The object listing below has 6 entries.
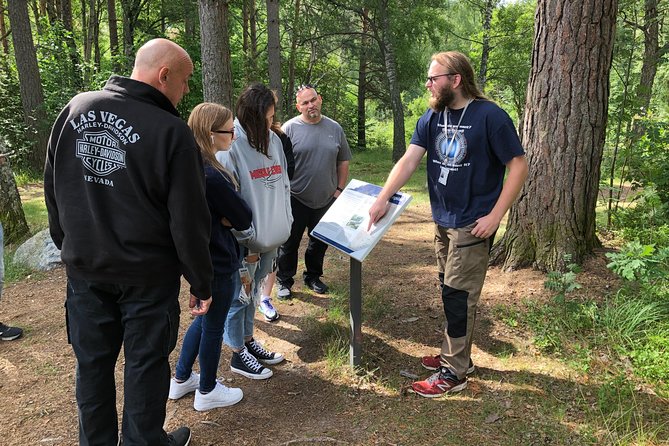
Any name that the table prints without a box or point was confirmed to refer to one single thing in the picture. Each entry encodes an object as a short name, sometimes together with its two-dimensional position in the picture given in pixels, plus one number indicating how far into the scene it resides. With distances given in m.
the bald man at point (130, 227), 1.80
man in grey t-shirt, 4.21
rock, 5.48
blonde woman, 2.41
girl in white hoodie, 2.92
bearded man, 2.63
